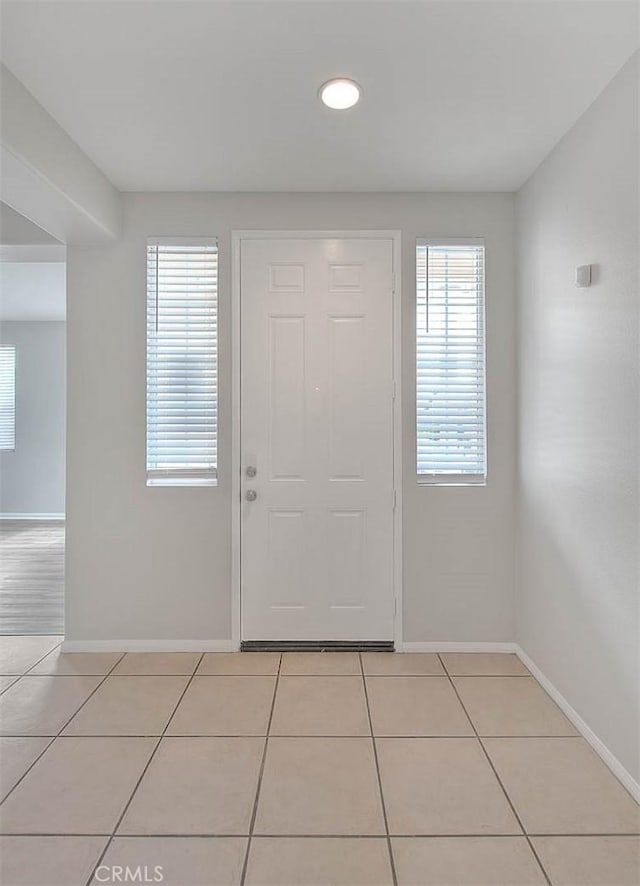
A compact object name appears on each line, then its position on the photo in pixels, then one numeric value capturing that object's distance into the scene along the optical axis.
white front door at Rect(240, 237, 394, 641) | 3.16
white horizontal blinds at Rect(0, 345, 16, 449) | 7.42
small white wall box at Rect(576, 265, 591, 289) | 2.27
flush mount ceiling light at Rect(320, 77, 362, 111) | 2.10
